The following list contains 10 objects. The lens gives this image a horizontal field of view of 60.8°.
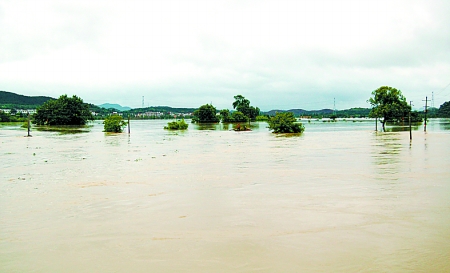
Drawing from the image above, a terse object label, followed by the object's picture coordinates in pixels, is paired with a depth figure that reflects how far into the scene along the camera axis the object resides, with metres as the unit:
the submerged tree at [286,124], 42.31
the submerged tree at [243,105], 107.54
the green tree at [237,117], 93.91
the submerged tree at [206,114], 90.44
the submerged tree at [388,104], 61.16
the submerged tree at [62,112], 68.88
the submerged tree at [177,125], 54.51
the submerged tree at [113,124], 44.97
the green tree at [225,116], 92.19
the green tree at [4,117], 89.79
